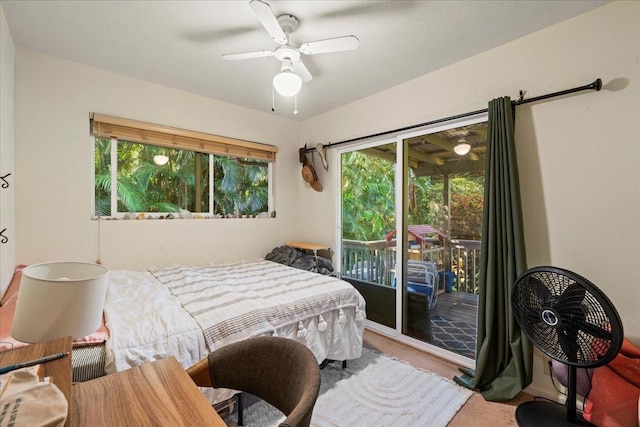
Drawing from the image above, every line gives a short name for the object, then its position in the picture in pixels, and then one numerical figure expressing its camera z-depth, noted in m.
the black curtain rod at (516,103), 1.70
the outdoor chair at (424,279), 2.62
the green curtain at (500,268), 1.88
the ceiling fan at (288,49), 1.63
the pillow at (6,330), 1.18
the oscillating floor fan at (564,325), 1.30
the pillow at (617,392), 1.37
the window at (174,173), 2.56
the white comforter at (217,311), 1.38
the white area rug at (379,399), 1.68
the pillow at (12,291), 1.62
